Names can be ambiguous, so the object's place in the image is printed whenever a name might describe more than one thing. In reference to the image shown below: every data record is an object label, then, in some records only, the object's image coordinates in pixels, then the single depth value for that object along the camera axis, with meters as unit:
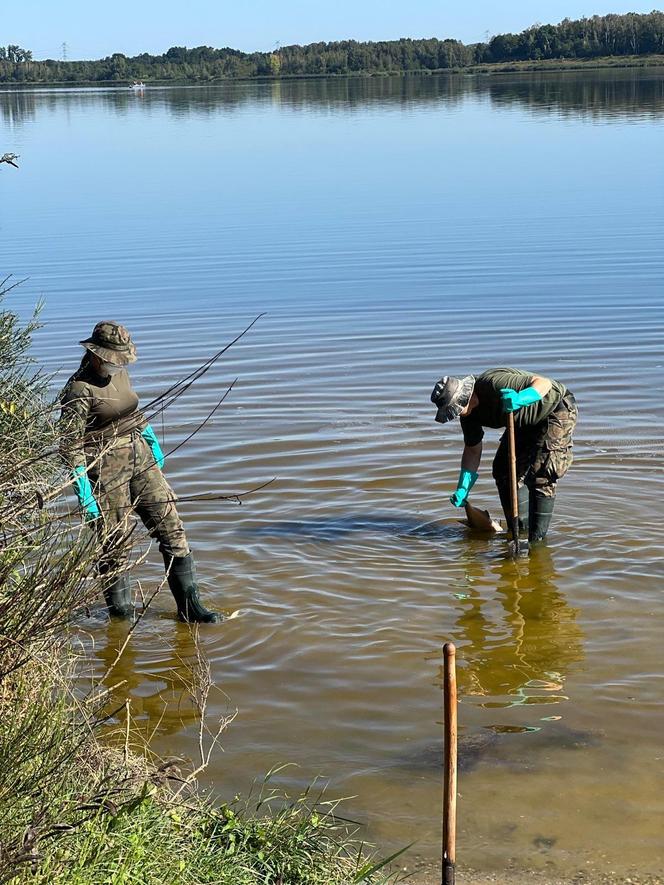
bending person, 8.46
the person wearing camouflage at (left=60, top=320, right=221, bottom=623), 7.32
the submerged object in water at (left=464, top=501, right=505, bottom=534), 9.39
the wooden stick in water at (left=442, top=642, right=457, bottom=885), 3.64
